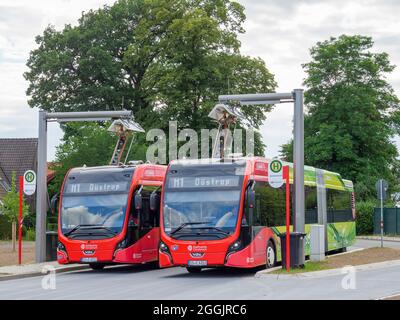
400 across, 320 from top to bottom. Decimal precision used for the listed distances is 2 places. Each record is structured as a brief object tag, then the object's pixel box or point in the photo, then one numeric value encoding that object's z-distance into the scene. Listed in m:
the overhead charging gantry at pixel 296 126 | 25.34
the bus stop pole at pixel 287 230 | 22.81
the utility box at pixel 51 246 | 29.50
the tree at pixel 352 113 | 59.47
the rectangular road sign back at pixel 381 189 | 37.31
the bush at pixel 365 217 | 57.44
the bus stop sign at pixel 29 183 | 26.67
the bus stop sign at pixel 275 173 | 22.61
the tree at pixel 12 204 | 45.59
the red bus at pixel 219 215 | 22.53
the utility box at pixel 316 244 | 26.80
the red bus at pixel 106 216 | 24.70
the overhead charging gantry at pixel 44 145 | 29.16
